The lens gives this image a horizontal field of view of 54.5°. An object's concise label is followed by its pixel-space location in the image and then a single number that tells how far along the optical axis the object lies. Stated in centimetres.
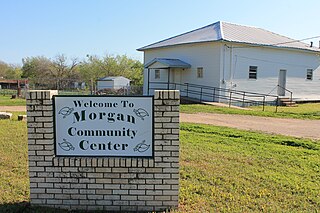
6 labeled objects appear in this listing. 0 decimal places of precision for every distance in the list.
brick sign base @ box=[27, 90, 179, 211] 370
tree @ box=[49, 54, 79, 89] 5412
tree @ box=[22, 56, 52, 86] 5413
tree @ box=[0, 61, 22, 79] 5984
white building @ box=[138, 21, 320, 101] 2206
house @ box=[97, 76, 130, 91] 4021
